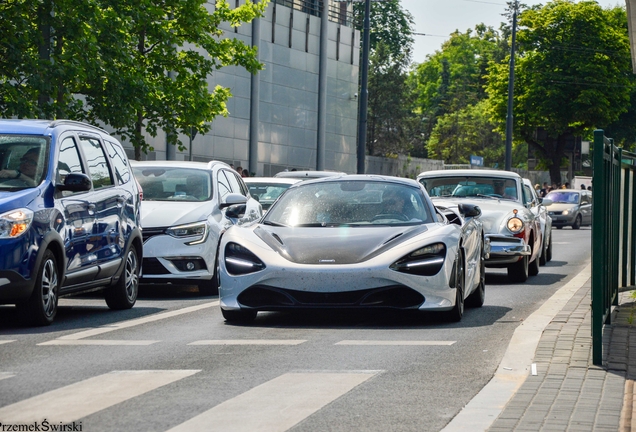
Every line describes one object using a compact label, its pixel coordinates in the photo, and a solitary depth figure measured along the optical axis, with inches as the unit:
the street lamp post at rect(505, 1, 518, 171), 2239.2
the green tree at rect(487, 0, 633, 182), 3009.4
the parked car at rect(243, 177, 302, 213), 839.1
